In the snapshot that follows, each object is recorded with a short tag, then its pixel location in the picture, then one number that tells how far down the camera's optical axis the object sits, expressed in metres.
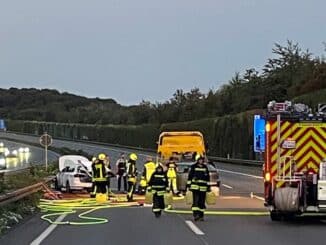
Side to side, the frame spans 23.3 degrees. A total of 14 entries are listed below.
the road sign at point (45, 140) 39.74
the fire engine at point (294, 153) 18.42
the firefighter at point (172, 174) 27.62
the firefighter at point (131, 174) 27.75
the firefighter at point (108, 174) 28.09
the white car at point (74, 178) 34.00
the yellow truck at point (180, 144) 35.31
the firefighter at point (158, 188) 21.05
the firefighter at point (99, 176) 27.39
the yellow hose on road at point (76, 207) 19.64
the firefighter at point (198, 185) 19.72
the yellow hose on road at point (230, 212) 21.59
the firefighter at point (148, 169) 27.00
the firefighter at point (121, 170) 33.92
